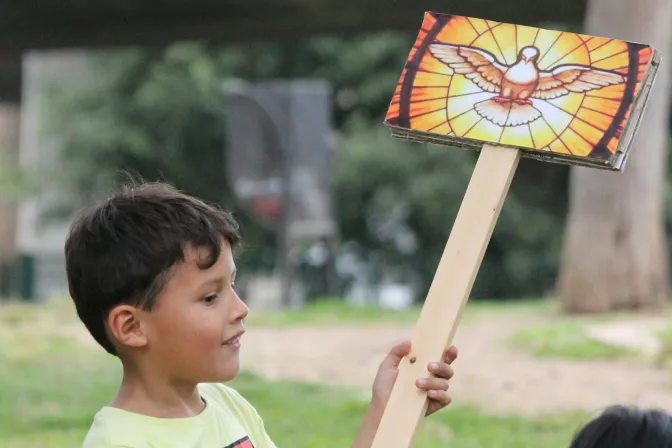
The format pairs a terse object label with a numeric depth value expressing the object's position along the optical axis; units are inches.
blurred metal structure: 995.5
